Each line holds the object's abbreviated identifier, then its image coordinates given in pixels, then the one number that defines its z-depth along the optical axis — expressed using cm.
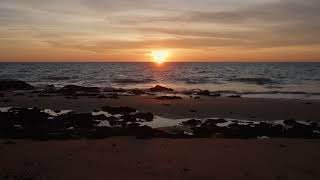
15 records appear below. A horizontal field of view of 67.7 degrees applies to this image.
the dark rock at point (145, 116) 1054
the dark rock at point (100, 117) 1029
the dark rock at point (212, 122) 958
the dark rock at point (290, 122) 988
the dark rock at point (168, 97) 1609
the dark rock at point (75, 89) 1918
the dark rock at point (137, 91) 1980
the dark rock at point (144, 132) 776
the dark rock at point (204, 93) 1937
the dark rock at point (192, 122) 959
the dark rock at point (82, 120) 922
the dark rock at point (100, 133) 779
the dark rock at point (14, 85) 2152
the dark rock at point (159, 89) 2207
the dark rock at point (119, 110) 1162
